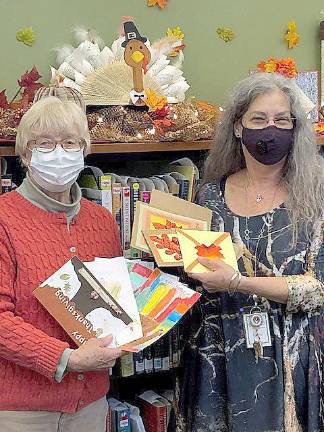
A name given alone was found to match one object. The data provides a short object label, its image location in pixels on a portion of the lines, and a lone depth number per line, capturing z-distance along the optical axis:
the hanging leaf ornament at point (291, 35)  2.73
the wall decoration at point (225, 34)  2.61
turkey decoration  2.13
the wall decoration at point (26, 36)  2.24
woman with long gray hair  1.78
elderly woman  1.48
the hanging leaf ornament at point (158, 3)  2.45
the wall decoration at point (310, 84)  2.56
